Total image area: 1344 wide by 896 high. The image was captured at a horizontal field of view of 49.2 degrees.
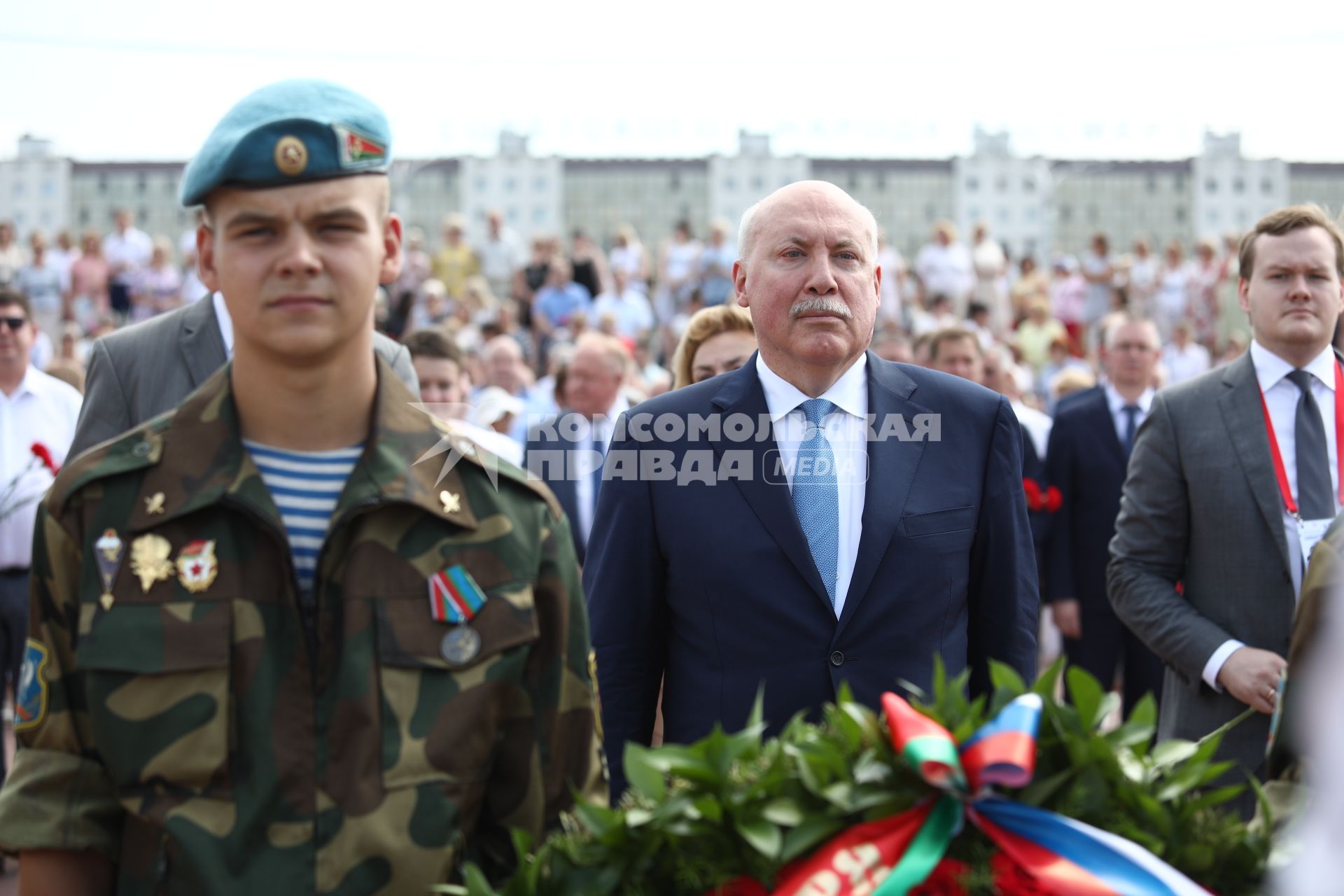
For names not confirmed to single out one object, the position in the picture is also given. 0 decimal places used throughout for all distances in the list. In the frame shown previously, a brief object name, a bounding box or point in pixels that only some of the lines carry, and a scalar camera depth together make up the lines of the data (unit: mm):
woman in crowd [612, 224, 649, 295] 20672
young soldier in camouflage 2314
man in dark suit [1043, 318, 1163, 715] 7527
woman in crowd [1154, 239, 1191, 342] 19234
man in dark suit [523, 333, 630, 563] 6984
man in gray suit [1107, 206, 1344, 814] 4320
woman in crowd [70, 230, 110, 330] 19922
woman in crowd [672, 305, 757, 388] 5215
